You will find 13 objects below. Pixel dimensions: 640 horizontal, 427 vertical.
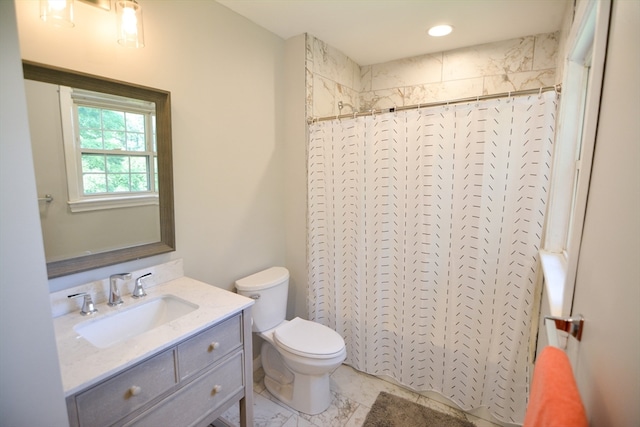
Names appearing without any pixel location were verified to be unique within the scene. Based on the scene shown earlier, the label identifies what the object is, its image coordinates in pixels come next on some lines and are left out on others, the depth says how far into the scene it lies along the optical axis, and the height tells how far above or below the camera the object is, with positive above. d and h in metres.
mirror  1.24 -0.05
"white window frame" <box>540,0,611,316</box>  1.18 +0.14
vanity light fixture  1.33 +0.67
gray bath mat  1.84 -1.46
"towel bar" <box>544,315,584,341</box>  0.72 -0.35
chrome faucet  1.42 -0.54
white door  0.47 -0.13
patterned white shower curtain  1.66 -0.39
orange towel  0.49 -0.38
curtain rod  1.54 +0.43
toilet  1.81 -1.02
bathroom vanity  1.01 -0.71
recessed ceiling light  2.13 +1.04
